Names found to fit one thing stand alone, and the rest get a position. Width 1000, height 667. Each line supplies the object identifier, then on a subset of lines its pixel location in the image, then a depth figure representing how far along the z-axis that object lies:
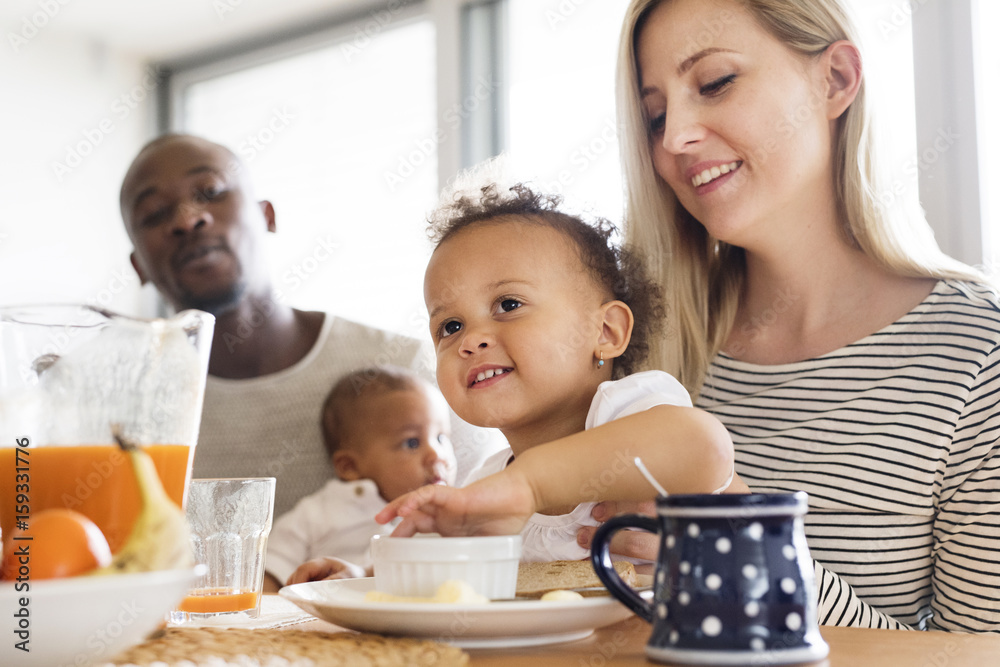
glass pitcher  0.65
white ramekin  0.73
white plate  0.67
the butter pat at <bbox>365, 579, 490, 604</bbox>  0.71
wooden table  0.67
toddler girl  0.88
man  2.40
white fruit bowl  0.46
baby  2.09
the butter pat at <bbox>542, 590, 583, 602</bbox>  0.73
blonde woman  1.38
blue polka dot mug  0.61
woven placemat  0.60
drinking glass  0.97
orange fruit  0.50
